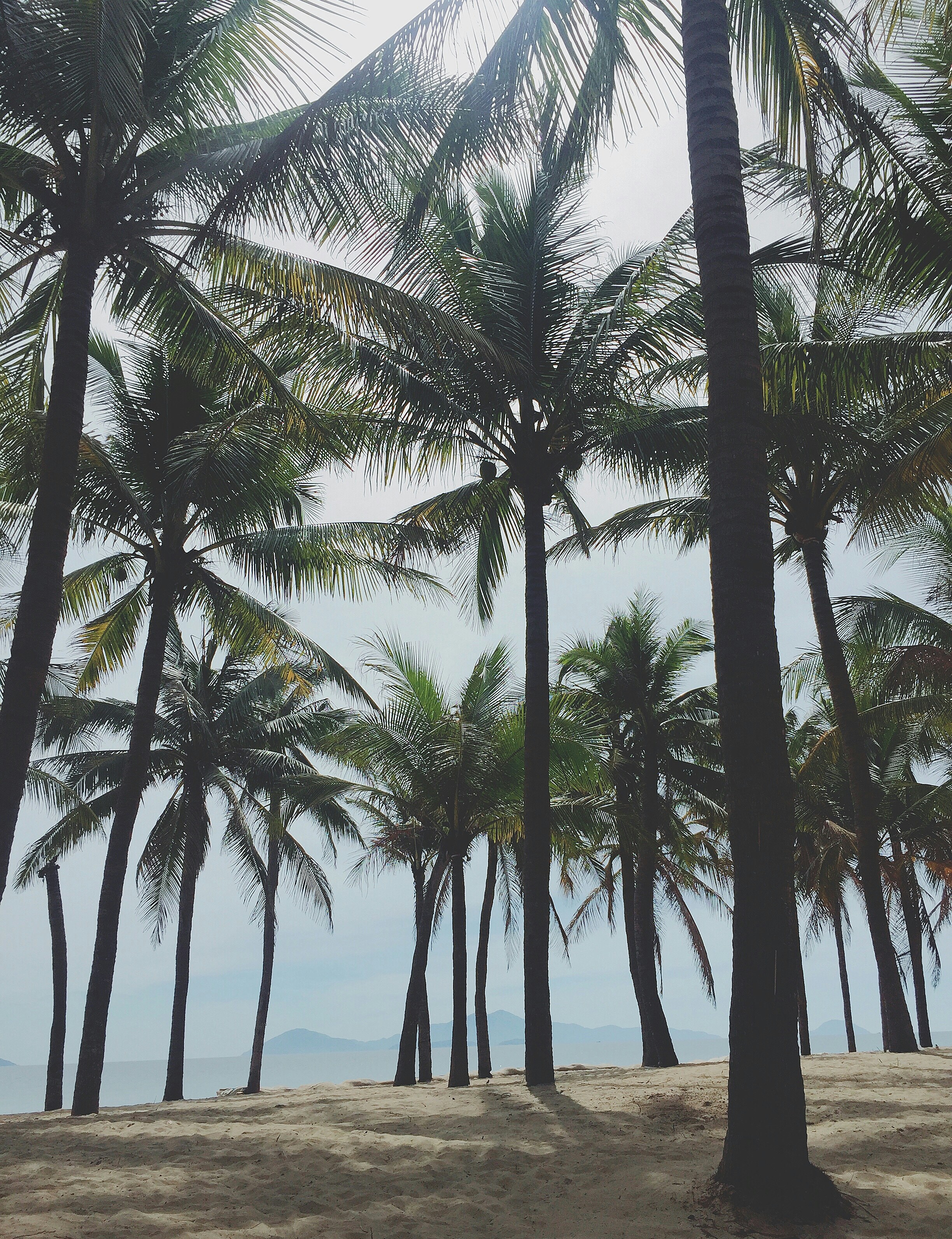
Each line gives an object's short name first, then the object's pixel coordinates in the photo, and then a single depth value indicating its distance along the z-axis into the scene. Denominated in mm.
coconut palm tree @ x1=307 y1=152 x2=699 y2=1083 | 12039
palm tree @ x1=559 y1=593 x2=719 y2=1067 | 18859
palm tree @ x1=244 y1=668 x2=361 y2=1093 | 19516
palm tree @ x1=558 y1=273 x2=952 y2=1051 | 11031
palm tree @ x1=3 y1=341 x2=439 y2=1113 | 12195
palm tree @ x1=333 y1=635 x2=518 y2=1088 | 15164
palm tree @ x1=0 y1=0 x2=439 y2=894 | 7078
